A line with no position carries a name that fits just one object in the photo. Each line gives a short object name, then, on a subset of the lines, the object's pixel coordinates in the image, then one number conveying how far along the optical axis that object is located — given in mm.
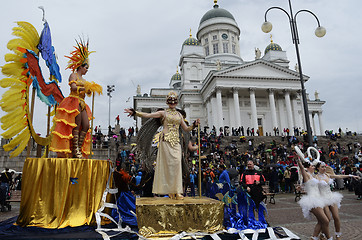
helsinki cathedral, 40500
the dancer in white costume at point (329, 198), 4500
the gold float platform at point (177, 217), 4098
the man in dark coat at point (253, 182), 5585
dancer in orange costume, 5137
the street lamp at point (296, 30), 9822
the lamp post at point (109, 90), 32547
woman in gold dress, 4820
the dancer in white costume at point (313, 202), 4320
